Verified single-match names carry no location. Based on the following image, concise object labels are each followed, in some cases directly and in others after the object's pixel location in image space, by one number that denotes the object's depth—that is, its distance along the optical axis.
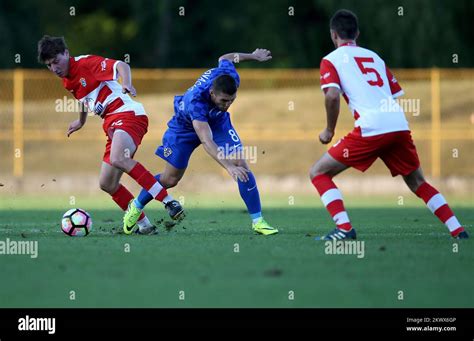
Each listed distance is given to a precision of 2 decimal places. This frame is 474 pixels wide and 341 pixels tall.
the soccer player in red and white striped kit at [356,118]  9.24
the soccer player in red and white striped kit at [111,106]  10.57
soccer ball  10.62
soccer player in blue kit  10.12
